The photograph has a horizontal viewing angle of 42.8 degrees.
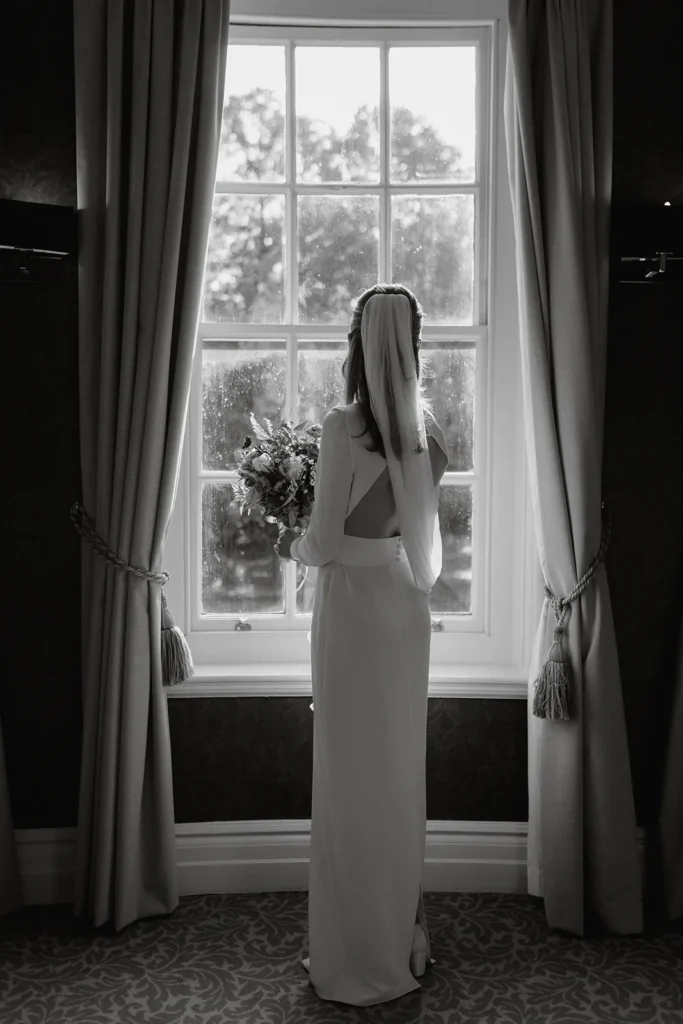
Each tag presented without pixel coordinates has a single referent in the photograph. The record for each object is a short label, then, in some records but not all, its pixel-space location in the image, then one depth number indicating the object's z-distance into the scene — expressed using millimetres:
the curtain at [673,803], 3143
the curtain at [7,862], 3102
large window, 3344
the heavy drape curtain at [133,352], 2945
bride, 2537
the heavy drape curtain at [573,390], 2969
